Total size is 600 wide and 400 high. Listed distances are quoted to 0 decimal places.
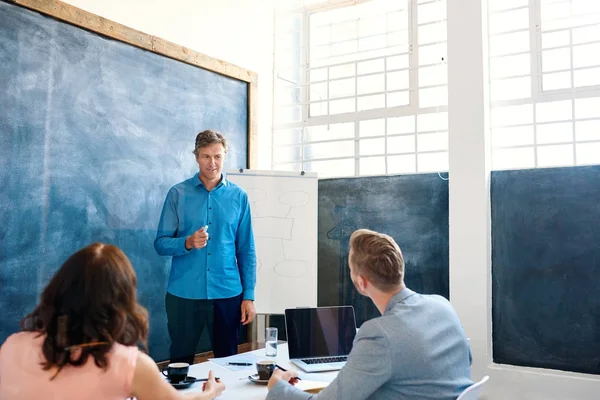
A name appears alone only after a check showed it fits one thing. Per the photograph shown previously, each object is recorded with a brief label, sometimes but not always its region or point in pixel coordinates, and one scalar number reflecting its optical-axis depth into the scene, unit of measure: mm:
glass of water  2426
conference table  1864
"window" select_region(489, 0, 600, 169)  3830
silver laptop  2338
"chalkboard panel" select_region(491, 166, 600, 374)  3529
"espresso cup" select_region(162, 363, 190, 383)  1934
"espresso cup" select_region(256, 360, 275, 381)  2002
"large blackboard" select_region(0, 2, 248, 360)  2992
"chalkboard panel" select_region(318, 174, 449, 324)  4078
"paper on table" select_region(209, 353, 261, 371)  2211
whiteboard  4172
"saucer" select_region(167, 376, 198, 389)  1908
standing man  3242
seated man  1581
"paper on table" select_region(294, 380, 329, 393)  1927
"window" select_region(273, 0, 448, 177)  4453
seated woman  1302
